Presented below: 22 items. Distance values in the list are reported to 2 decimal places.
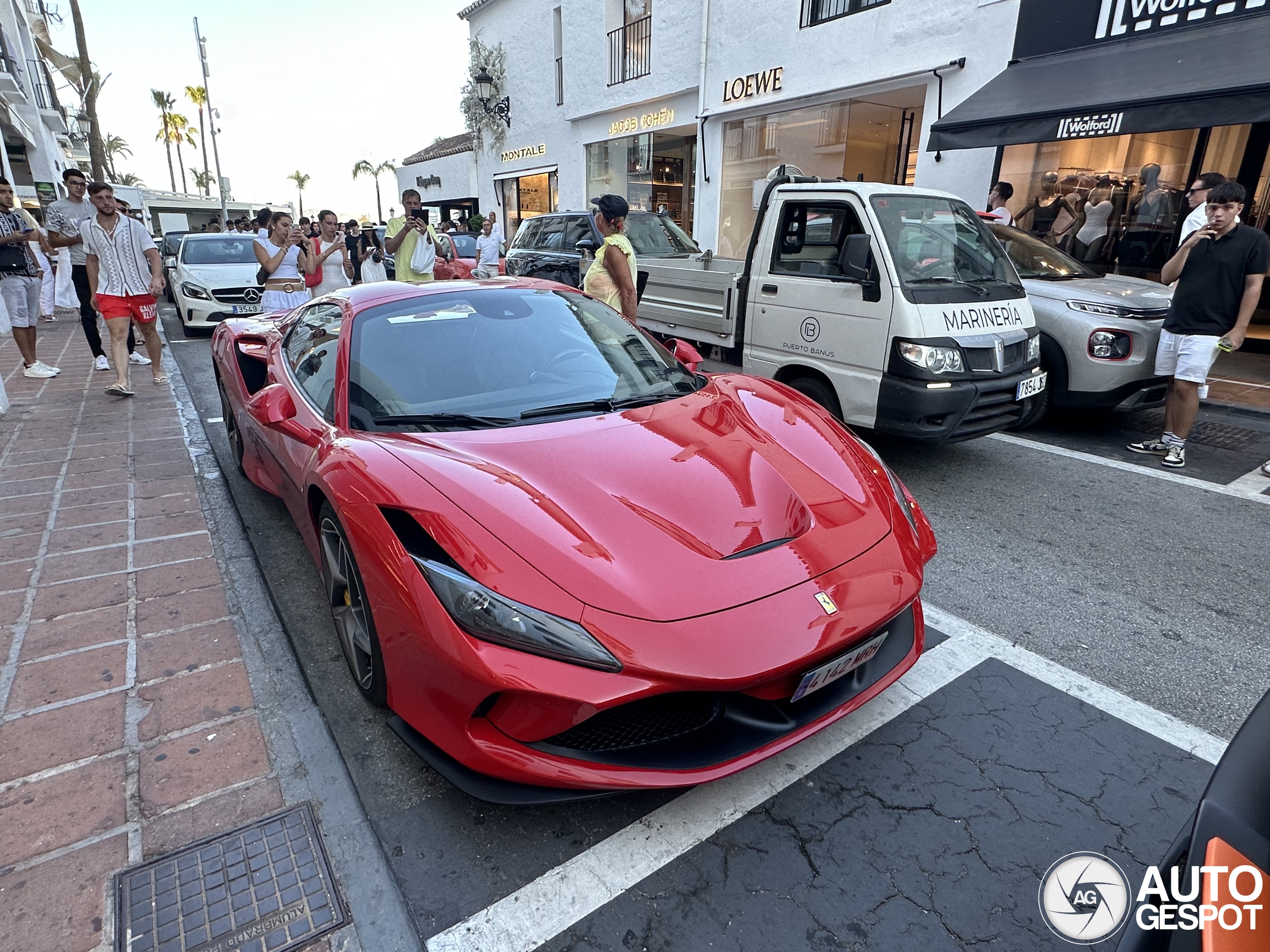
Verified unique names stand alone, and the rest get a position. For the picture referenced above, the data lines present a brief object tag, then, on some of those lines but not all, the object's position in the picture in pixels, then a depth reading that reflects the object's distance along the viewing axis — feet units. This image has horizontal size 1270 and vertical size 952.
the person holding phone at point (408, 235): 23.67
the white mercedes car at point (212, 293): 31.99
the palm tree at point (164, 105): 211.00
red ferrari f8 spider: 5.70
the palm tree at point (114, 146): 201.47
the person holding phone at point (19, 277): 22.54
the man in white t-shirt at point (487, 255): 42.39
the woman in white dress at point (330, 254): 24.10
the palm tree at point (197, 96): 199.31
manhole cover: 5.42
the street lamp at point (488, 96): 71.51
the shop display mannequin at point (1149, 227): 29.99
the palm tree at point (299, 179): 308.60
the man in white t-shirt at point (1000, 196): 27.99
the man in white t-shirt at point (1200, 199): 20.86
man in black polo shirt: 15.93
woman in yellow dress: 18.20
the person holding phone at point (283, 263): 23.86
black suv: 30.53
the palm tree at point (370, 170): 267.18
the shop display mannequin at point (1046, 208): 31.68
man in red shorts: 20.01
